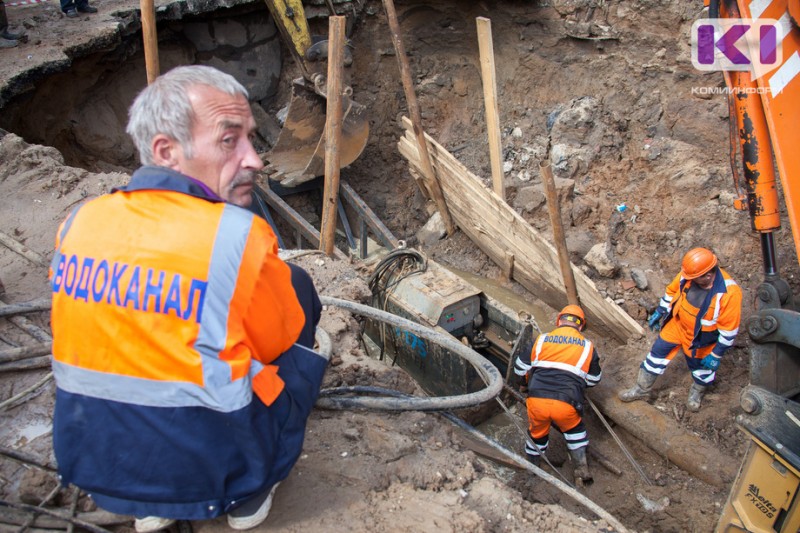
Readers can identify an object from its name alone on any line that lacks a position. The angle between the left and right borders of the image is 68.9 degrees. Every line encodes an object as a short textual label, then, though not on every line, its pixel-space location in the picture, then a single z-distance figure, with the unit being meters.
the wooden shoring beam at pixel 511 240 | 5.59
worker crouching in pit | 4.55
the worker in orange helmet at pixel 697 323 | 4.56
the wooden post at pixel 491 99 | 5.93
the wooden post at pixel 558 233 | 5.00
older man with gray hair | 1.54
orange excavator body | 2.66
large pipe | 4.34
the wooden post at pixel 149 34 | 4.74
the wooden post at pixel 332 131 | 4.85
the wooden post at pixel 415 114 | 6.56
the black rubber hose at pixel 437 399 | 2.64
